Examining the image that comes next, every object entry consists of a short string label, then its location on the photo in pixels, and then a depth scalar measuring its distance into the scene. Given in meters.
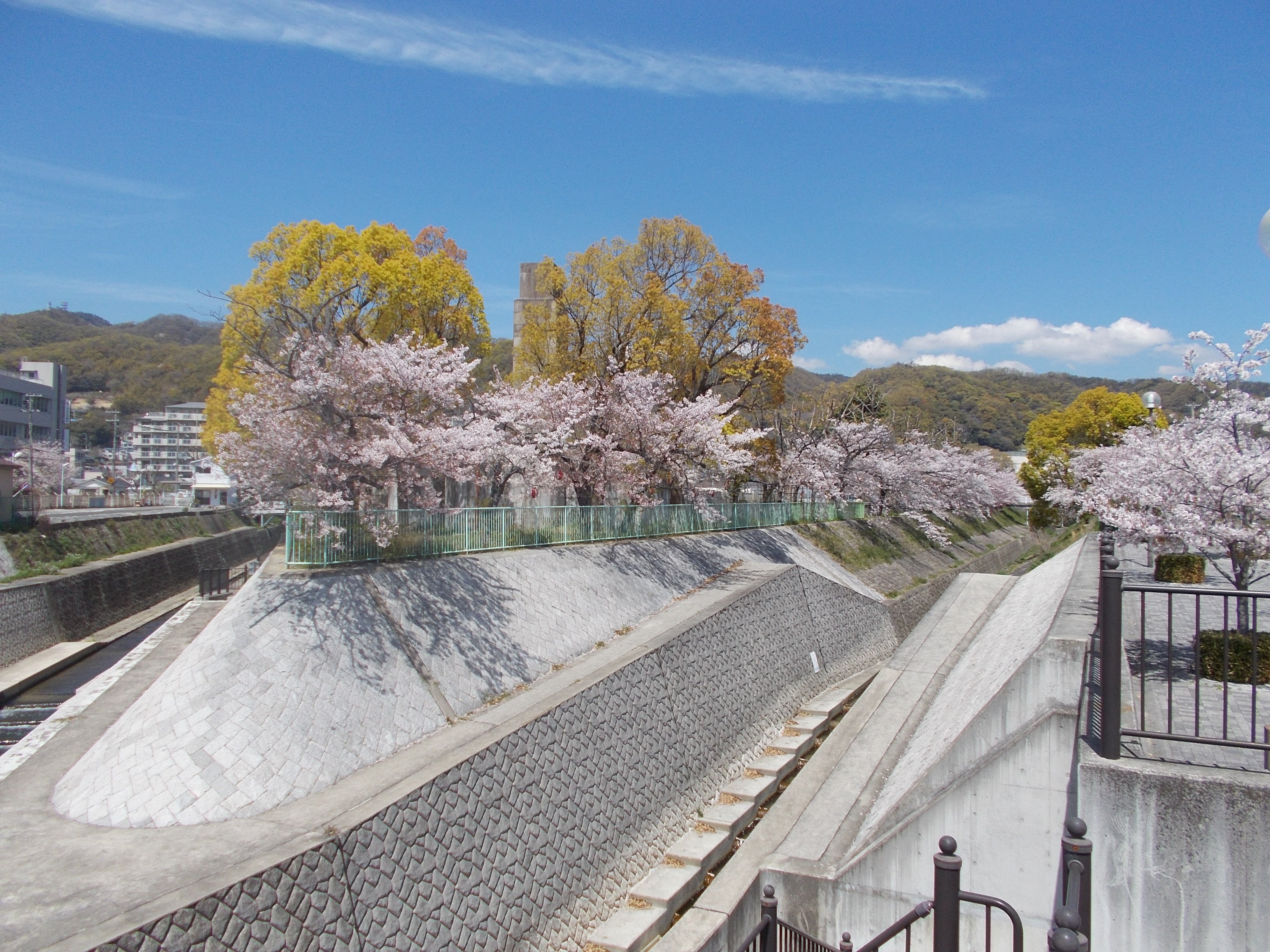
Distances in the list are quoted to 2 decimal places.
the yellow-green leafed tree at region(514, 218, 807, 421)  23.19
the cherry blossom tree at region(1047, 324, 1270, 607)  9.25
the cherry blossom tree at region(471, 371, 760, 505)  19.19
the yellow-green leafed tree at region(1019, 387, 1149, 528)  40.62
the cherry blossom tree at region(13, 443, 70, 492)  41.56
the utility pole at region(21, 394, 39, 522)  27.45
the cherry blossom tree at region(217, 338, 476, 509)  12.70
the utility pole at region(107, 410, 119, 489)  78.25
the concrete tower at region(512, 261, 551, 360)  24.89
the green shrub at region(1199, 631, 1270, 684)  8.48
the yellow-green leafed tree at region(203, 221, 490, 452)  19.47
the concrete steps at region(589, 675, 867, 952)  9.21
